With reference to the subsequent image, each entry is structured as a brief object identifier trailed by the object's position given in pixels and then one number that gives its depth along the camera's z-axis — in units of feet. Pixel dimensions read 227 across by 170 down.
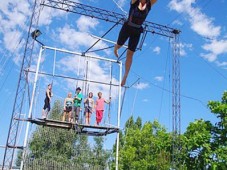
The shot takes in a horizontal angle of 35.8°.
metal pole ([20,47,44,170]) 33.86
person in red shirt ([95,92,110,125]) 36.78
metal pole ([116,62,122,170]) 38.65
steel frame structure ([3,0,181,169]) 35.44
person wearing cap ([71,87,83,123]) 36.22
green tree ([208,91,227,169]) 53.27
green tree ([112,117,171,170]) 68.49
